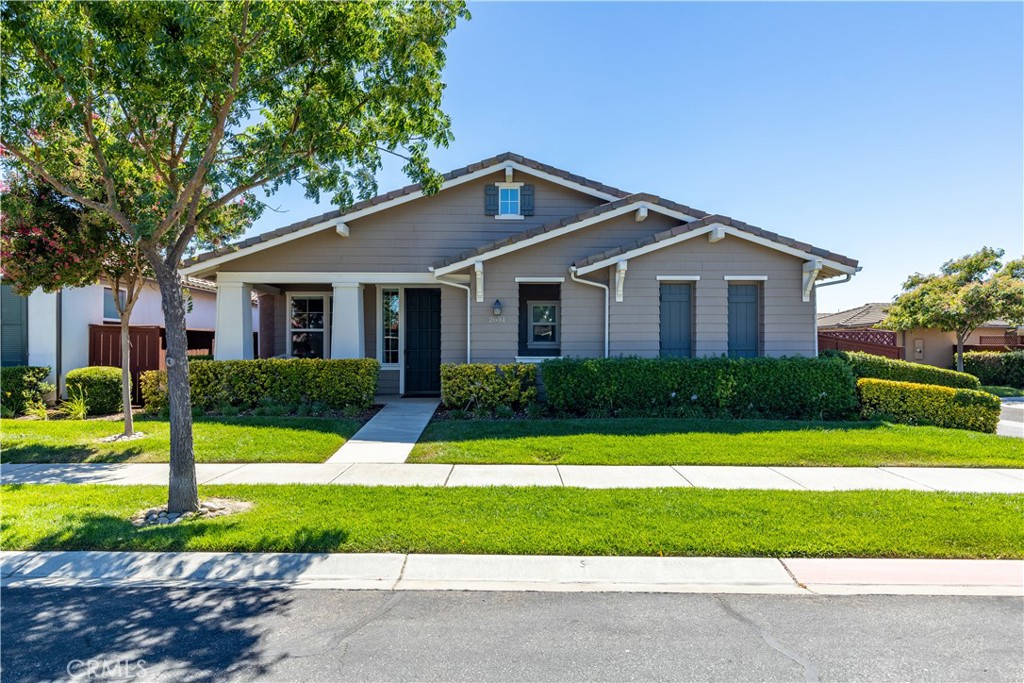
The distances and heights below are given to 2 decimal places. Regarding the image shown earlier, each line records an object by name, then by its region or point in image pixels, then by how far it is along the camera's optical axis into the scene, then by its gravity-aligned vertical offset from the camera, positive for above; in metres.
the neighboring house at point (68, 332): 12.12 +0.29
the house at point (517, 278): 11.50 +1.47
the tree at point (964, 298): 19.66 +1.65
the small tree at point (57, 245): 8.96 +1.70
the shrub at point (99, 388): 11.26 -0.93
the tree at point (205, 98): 5.79 +2.95
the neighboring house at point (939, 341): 23.44 +0.01
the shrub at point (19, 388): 11.16 -0.92
